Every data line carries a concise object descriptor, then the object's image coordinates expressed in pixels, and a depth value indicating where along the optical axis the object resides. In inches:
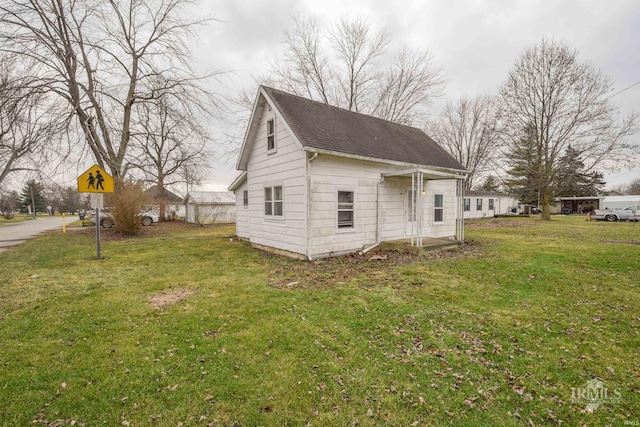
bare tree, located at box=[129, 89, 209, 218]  669.9
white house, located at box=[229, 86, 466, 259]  359.6
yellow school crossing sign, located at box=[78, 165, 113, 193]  360.2
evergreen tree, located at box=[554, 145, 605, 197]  918.4
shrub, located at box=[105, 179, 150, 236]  639.8
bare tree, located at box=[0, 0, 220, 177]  579.5
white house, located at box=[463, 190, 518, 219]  1278.3
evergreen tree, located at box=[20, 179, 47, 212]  2365.0
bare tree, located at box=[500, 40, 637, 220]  844.6
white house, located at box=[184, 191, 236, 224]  1128.8
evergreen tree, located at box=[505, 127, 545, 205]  987.9
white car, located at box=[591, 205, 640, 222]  958.4
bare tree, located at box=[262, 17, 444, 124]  830.5
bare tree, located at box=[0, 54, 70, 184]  495.8
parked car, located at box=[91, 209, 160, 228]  833.4
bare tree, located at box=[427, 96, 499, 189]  1185.4
